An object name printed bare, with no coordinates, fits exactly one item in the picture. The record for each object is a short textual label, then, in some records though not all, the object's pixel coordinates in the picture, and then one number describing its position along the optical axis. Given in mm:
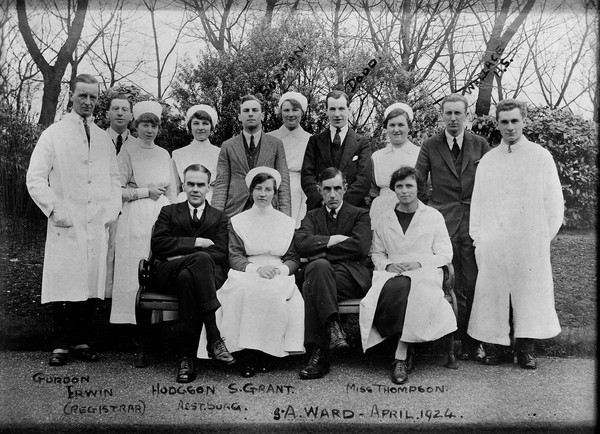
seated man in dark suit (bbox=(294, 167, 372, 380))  3996
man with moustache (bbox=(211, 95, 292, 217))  4719
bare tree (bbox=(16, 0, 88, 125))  4203
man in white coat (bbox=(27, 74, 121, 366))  4262
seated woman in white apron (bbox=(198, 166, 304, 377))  4031
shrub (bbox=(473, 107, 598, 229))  4754
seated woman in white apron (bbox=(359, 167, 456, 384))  3990
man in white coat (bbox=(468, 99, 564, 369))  4281
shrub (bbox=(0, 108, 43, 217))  4570
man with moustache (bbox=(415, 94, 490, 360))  4492
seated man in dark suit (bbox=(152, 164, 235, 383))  4020
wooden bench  4113
